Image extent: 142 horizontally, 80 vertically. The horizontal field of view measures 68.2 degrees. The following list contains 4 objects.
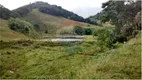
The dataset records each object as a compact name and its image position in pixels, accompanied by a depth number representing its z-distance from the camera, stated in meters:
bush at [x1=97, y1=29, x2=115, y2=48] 11.45
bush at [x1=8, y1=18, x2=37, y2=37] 23.18
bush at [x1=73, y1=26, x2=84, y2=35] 29.66
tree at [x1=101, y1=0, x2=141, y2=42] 10.12
